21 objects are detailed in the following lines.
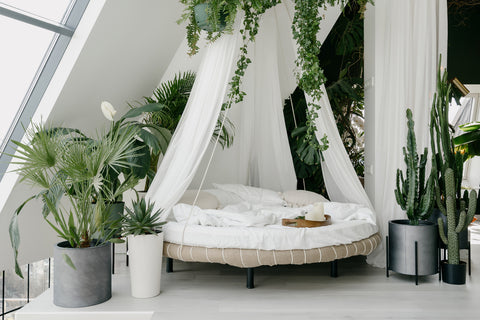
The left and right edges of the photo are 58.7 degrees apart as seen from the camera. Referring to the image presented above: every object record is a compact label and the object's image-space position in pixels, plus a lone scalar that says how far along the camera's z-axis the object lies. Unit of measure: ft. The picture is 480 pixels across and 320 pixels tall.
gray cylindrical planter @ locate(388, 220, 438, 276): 10.60
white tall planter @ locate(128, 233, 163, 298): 9.74
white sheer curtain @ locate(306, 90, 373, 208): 12.41
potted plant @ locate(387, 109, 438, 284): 10.62
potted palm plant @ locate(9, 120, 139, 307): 9.32
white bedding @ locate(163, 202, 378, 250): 9.84
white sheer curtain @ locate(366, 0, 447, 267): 12.04
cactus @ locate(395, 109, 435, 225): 10.80
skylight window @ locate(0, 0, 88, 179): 12.00
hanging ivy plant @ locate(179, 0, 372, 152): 10.68
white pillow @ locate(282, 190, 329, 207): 13.58
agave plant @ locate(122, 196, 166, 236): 9.83
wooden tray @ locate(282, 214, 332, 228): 10.40
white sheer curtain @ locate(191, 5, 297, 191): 14.46
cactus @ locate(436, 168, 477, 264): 10.61
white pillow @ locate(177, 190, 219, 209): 12.26
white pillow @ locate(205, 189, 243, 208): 13.47
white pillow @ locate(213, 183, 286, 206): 13.76
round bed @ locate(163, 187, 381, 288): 9.80
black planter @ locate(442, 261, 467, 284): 10.71
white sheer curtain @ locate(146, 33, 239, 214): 10.89
